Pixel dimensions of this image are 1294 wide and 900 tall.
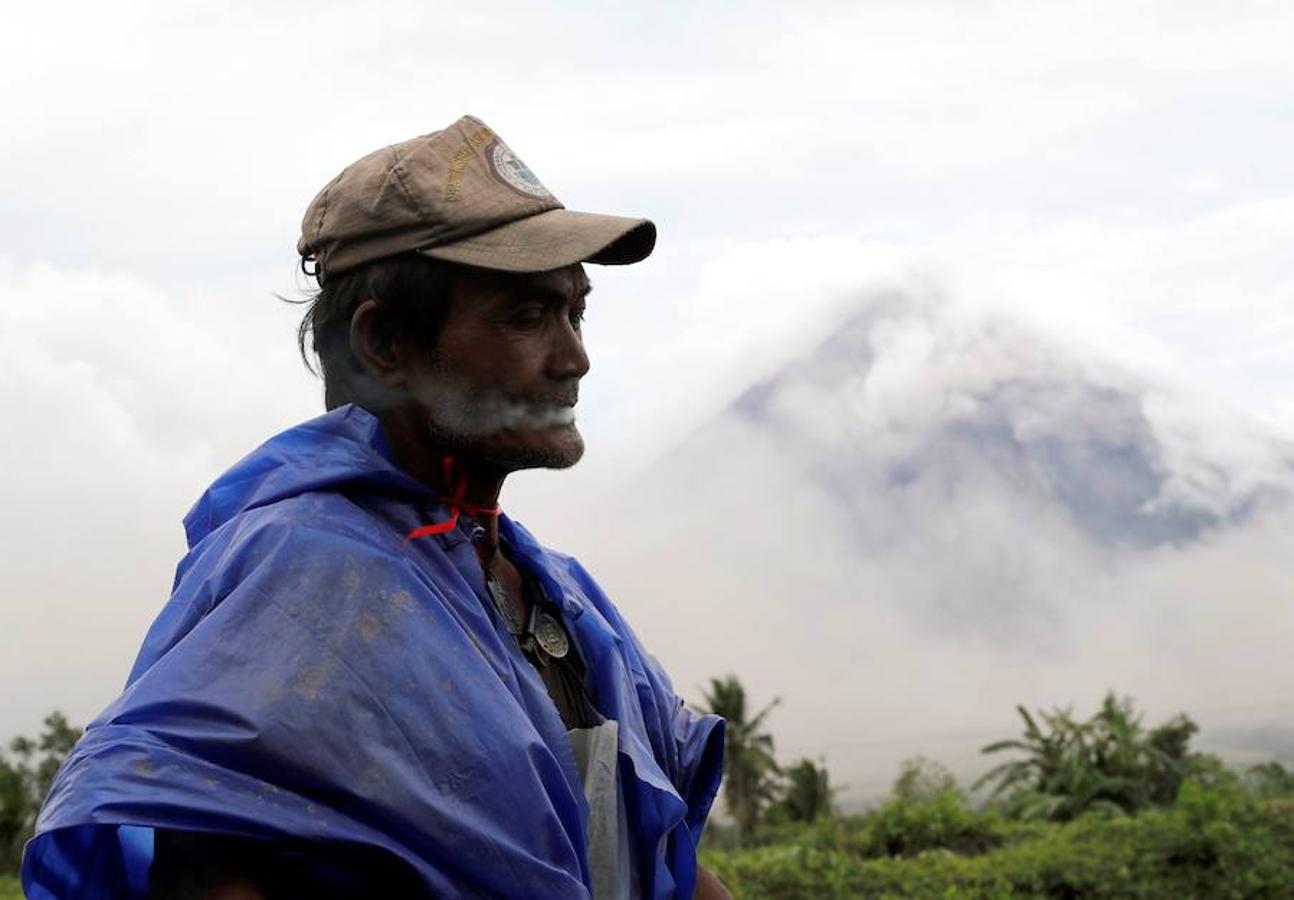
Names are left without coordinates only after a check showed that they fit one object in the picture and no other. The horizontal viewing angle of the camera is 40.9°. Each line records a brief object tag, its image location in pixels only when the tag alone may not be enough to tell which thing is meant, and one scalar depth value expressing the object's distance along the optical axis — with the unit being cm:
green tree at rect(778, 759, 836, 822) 2816
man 177
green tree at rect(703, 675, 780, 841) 3703
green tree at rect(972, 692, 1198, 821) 1769
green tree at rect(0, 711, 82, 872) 1830
